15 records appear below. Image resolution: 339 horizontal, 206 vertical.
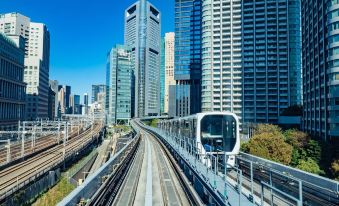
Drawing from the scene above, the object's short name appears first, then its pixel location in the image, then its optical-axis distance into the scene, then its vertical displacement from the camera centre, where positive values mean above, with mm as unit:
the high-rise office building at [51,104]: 175188 +4094
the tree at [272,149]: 36719 -4183
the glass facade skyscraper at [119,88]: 178750 +13485
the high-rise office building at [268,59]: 112625 +18972
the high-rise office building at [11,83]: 74875 +6987
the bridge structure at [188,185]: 10289 -3240
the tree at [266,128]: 60262 -3051
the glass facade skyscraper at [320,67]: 54625 +8676
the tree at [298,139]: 45800 -3911
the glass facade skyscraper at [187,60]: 156625 +25887
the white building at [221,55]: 116375 +20859
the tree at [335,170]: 30967 -5550
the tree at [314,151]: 42072 -4991
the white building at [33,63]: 134375 +20177
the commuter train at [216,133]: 20248 -1341
